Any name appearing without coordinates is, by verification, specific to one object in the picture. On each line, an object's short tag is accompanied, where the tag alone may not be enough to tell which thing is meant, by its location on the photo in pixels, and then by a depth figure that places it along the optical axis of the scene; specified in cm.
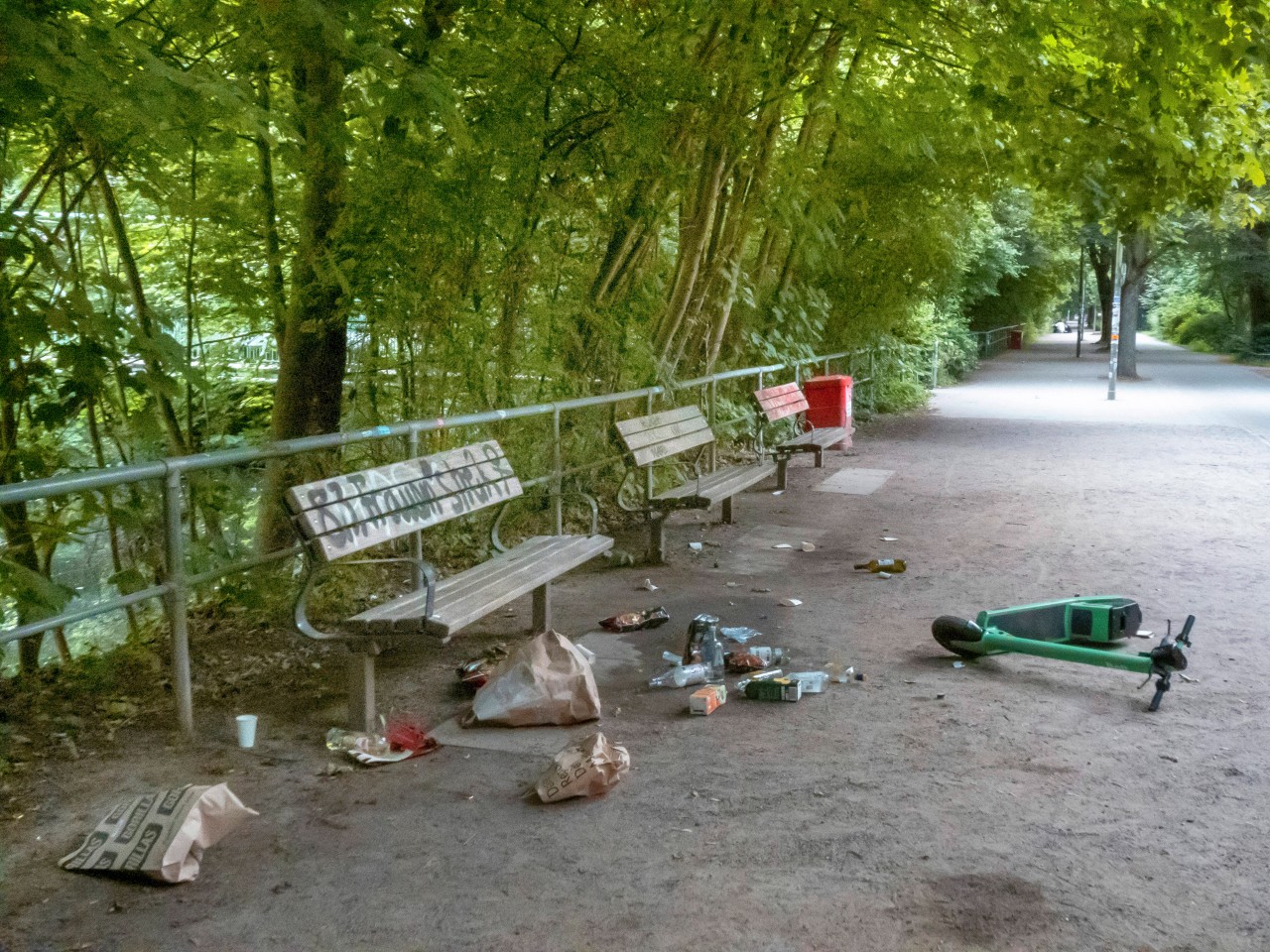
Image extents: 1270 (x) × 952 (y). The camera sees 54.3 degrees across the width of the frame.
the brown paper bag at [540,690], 508
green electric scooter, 598
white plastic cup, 479
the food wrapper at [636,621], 670
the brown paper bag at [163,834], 366
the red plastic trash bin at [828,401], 1492
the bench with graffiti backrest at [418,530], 489
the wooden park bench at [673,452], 843
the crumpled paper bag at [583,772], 431
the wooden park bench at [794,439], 1170
